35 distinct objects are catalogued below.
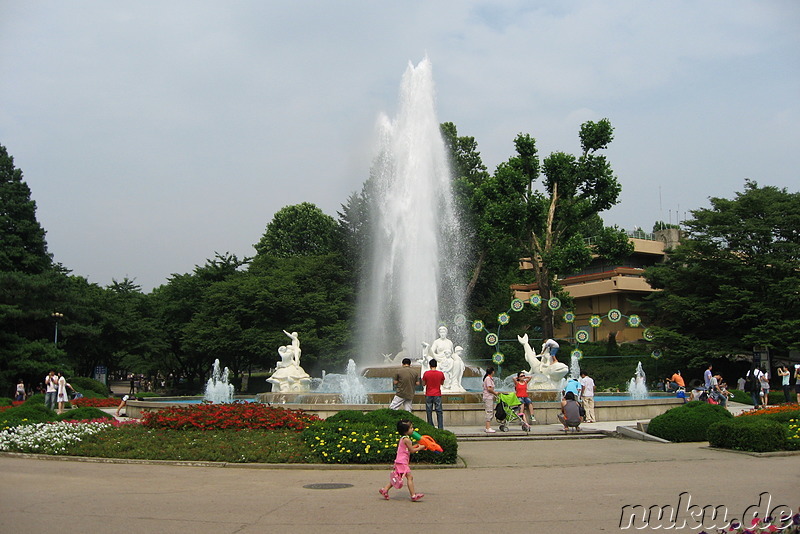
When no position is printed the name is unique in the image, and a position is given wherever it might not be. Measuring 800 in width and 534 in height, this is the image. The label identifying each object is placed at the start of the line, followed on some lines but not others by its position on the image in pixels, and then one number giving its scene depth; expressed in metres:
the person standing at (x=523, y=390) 20.05
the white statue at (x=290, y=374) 26.42
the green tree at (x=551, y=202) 43.31
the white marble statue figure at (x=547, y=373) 25.91
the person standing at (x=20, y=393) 34.62
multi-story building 66.69
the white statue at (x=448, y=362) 23.80
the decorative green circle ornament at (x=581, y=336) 39.31
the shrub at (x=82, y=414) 19.88
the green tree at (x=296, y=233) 72.62
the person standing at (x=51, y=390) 27.00
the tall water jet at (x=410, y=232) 36.47
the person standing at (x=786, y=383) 27.42
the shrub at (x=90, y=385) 44.44
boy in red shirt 16.45
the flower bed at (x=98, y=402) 31.68
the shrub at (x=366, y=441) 13.38
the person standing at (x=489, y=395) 18.86
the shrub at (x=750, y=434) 14.95
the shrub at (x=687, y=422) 17.61
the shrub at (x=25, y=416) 17.95
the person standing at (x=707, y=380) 27.84
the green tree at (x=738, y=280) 43.53
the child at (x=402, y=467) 9.75
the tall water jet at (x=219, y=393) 32.12
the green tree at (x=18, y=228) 46.09
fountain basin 20.34
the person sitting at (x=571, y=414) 18.83
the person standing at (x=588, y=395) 21.89
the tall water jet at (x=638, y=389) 33.22
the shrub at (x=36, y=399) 29.44
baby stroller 19.08
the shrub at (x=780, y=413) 17.58
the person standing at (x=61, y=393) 26.36
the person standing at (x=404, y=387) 16.44
